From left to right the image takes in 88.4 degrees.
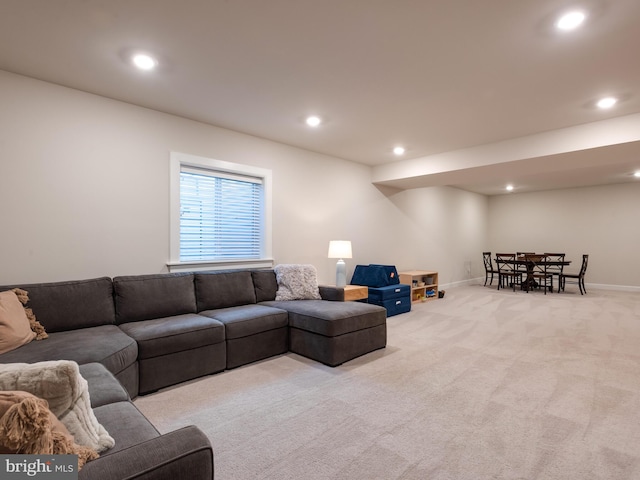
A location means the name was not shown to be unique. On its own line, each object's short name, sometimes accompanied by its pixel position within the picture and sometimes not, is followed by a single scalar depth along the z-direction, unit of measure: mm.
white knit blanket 933
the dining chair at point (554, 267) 8352
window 3672
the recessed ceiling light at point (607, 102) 3201
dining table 7495
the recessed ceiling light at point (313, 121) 3698
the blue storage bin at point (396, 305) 5089
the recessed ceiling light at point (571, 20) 2010
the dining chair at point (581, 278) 7401
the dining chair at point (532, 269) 7570
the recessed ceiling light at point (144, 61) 2488
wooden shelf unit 6128
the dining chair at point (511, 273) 7980
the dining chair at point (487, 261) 8553
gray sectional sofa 1795
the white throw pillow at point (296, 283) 3953
